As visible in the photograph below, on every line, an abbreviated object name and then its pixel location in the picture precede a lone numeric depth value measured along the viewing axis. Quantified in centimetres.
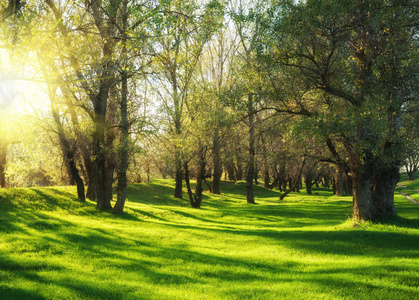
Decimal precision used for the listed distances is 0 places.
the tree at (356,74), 1534
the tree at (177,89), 1578
